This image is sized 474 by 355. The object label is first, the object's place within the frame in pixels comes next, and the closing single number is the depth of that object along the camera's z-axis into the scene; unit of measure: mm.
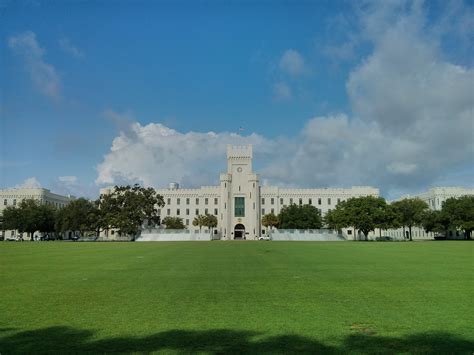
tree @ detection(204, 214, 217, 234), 110812
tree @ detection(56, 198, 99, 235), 89962
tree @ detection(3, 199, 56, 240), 90875
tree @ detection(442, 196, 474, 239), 84125
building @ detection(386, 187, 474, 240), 115688
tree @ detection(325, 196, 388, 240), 77312
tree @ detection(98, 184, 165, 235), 85000
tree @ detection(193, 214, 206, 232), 110088
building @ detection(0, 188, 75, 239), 121625
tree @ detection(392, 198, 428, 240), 92375
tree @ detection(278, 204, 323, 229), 98812
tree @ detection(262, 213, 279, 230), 110375
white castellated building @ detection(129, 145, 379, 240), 112562
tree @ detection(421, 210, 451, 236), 88756
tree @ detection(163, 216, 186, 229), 107938
